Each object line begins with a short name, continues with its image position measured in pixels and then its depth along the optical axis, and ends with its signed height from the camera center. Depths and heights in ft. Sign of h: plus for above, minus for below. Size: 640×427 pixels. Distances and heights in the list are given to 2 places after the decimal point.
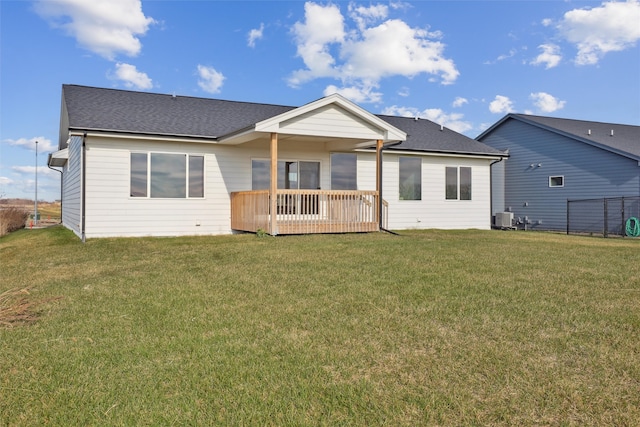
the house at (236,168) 40.34 +5.14
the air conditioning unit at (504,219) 65.72 +0.14
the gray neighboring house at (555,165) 60.49 +7.79
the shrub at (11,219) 61.95 +0.00
